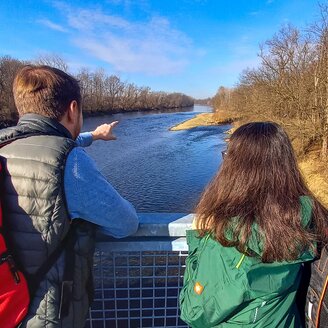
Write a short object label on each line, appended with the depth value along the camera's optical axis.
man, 1.24
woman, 1.23
